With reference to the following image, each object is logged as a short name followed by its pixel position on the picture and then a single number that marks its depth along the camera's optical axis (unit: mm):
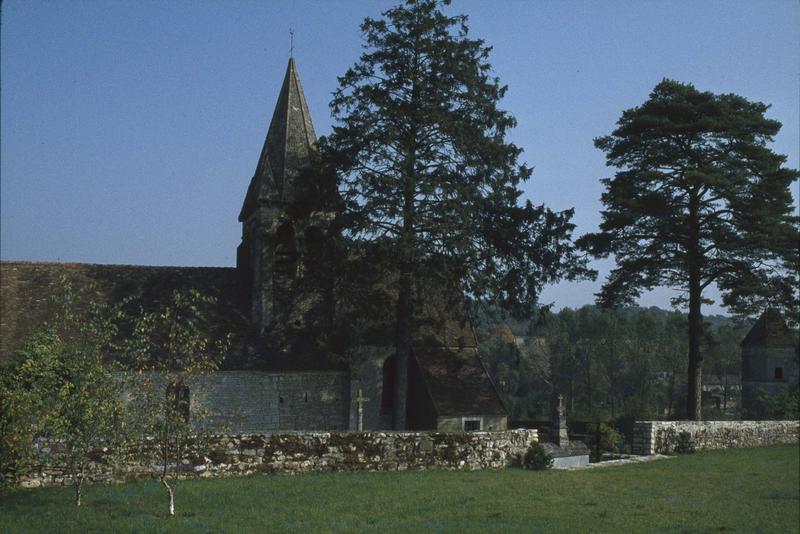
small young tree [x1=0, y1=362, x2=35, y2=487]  13164
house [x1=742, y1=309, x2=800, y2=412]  52062
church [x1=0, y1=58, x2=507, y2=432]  24594
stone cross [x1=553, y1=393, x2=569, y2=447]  21284
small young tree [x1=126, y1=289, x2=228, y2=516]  12688
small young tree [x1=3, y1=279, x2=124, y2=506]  12516
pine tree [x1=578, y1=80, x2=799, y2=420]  28172
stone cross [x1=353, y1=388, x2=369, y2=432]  26016
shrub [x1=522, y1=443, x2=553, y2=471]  18797
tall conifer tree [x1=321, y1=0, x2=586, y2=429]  22766
